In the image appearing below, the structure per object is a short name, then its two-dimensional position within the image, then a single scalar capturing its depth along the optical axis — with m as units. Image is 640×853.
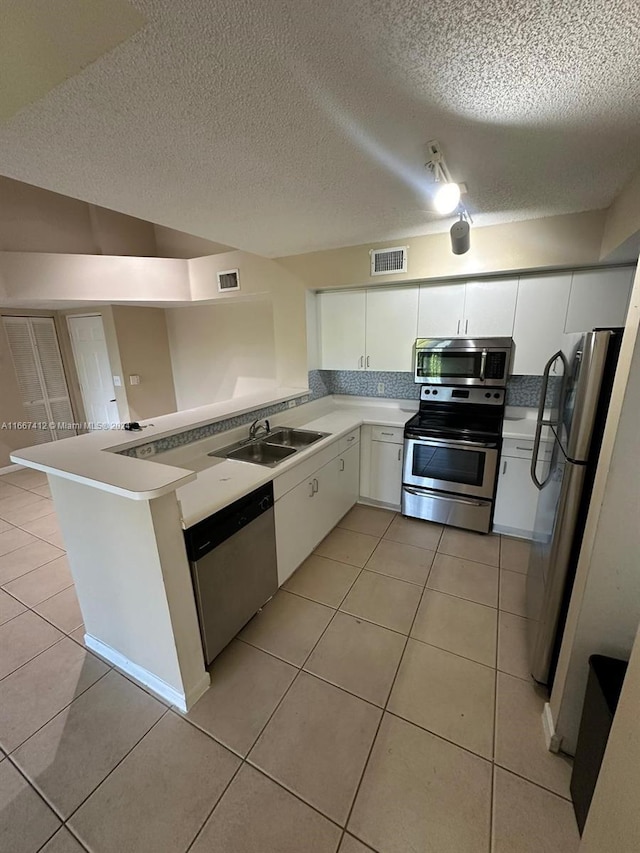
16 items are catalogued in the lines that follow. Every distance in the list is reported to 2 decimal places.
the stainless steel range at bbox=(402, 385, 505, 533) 2.73
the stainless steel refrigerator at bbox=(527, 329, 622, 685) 1.27
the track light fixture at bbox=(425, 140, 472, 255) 1.45
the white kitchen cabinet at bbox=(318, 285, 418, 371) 3.05
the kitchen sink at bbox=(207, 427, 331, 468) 2.49
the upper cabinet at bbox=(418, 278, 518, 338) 2.66
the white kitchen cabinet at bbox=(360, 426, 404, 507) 3.15
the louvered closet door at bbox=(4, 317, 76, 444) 4.51
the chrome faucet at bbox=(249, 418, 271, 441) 2.67
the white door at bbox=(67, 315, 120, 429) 4.64
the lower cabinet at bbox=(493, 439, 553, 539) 2.65
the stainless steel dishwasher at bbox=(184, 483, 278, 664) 1.60
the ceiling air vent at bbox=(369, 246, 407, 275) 2.76
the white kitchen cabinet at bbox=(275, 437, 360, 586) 2.24
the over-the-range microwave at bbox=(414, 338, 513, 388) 2.69
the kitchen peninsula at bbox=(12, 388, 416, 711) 1.39
